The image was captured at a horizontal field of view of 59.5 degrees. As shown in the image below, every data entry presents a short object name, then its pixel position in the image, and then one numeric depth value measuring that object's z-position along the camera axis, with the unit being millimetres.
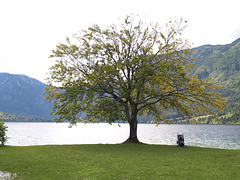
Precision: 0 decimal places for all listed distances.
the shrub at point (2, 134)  33191
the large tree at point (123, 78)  33688
